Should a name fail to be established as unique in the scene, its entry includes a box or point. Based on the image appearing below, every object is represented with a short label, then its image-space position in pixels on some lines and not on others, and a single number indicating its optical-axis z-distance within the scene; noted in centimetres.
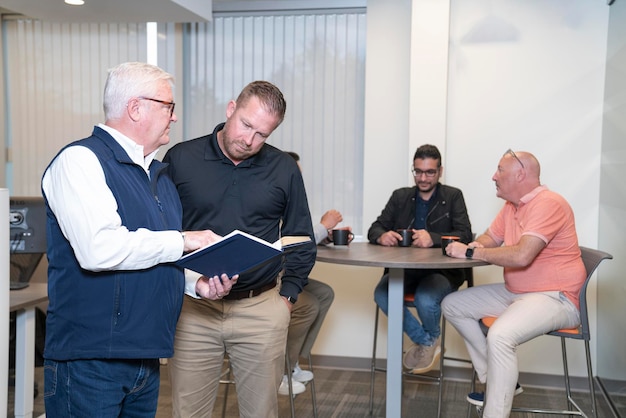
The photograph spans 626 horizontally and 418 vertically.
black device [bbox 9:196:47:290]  304
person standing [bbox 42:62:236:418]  166
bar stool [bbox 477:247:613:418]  308
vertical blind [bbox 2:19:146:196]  507
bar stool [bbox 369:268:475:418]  374
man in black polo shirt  236
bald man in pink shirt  303
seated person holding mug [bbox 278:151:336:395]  360
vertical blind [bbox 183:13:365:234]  484
